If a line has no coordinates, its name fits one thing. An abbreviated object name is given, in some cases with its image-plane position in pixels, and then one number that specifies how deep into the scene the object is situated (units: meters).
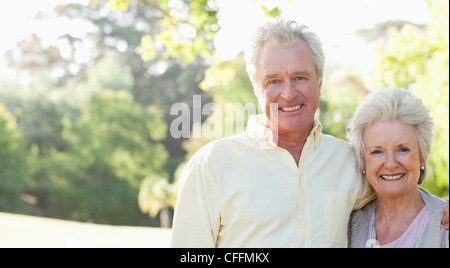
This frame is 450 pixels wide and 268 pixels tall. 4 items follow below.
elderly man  2.12
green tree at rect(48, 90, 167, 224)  25.56
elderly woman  2.25
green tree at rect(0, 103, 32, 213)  23.17
